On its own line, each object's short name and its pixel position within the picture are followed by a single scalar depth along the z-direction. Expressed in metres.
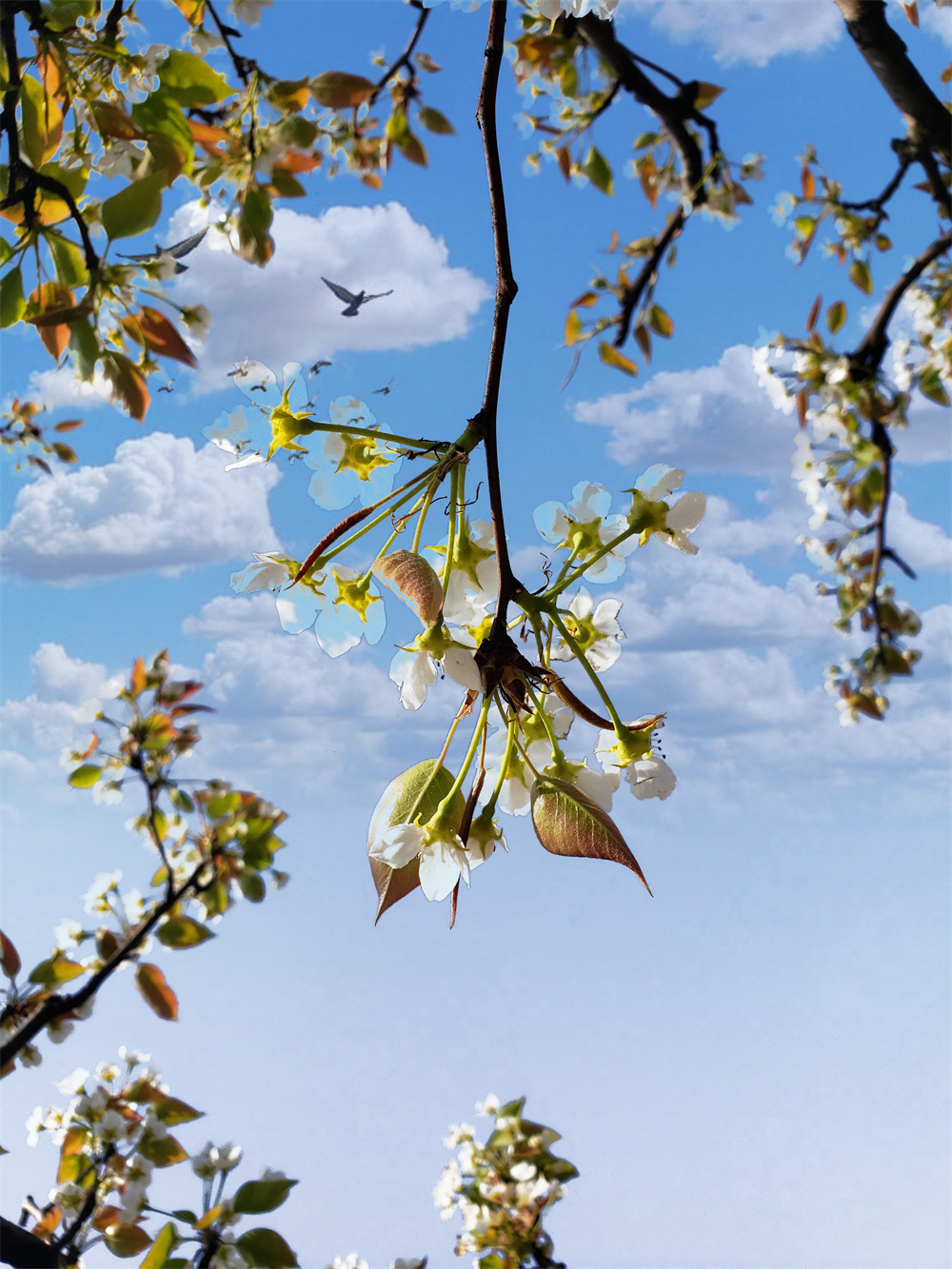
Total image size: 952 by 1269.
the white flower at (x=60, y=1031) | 1.35
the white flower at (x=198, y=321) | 1.32
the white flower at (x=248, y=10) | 1.23
